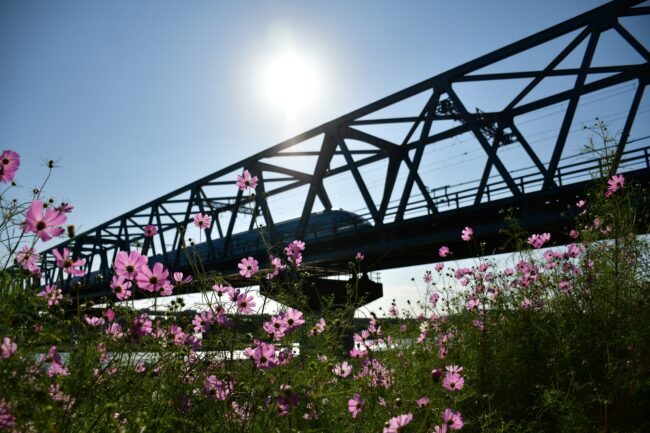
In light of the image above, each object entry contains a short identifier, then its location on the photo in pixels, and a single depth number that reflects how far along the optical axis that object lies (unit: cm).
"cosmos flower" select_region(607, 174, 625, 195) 345
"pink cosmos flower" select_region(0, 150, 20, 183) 178
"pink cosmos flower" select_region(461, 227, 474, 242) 423
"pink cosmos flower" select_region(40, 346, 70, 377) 154
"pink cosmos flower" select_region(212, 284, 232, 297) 237
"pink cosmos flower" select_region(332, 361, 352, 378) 256
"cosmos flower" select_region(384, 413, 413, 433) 134
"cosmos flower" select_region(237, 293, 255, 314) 219
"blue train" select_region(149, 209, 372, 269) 1940
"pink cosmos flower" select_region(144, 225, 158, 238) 282
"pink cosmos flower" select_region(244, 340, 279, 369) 175
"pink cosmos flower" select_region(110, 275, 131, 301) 185
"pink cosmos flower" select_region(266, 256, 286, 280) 261
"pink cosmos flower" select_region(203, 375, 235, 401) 186
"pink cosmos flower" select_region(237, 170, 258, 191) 306
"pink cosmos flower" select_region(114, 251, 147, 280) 165
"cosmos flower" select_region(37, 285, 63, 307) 192
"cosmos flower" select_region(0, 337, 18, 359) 130
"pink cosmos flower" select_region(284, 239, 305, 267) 308
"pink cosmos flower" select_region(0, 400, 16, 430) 122
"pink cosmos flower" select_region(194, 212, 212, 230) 288
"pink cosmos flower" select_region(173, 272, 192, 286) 206
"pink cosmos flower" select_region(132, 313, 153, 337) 189
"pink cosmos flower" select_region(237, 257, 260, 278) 262
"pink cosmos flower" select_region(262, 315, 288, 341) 203
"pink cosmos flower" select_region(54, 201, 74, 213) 215
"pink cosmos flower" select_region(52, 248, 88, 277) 162
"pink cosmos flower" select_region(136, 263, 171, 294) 167
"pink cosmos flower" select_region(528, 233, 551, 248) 430
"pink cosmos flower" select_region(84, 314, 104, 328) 203
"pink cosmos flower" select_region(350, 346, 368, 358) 255
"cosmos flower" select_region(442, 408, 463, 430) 171
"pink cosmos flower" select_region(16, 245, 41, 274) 180
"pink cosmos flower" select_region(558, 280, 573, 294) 366
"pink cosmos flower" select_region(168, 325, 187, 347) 208
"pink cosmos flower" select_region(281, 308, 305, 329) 208
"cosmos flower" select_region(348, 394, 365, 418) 199
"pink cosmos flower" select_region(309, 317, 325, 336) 218
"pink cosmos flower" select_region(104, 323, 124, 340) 197
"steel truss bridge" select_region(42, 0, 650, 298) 1125
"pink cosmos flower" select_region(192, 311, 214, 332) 217
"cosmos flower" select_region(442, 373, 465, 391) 214
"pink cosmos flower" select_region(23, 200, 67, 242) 136
